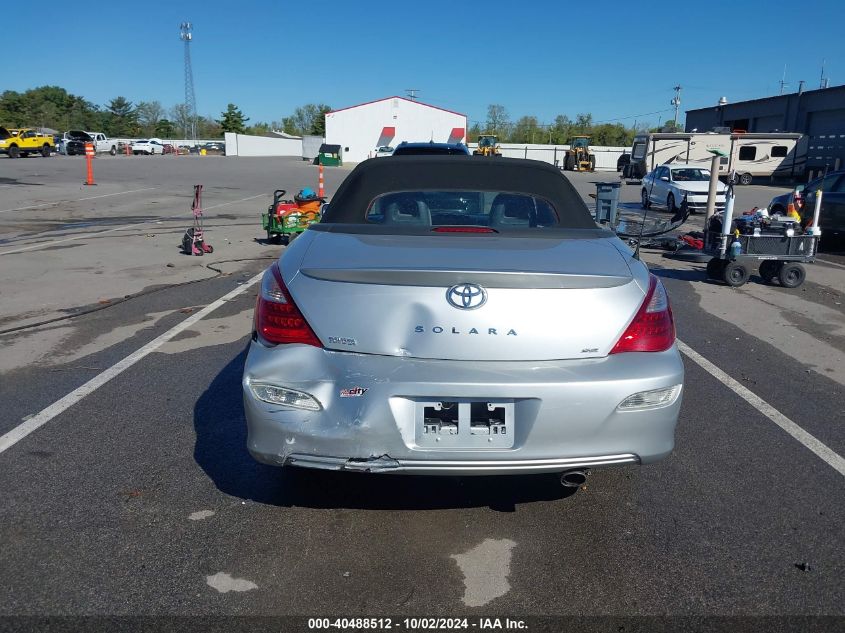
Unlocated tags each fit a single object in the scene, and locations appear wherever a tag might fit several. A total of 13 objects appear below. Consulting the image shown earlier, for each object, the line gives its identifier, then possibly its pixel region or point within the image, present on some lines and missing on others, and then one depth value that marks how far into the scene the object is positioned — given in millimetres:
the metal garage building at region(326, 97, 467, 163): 70750
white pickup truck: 68000
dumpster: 56469
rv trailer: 39312
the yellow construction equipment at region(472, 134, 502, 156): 52344
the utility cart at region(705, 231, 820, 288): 9469
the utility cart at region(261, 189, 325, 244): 12562
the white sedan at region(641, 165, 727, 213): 20641
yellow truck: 50844
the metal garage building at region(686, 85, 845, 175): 42281
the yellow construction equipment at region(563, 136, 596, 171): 56344
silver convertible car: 2938
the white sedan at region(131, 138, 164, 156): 74000
